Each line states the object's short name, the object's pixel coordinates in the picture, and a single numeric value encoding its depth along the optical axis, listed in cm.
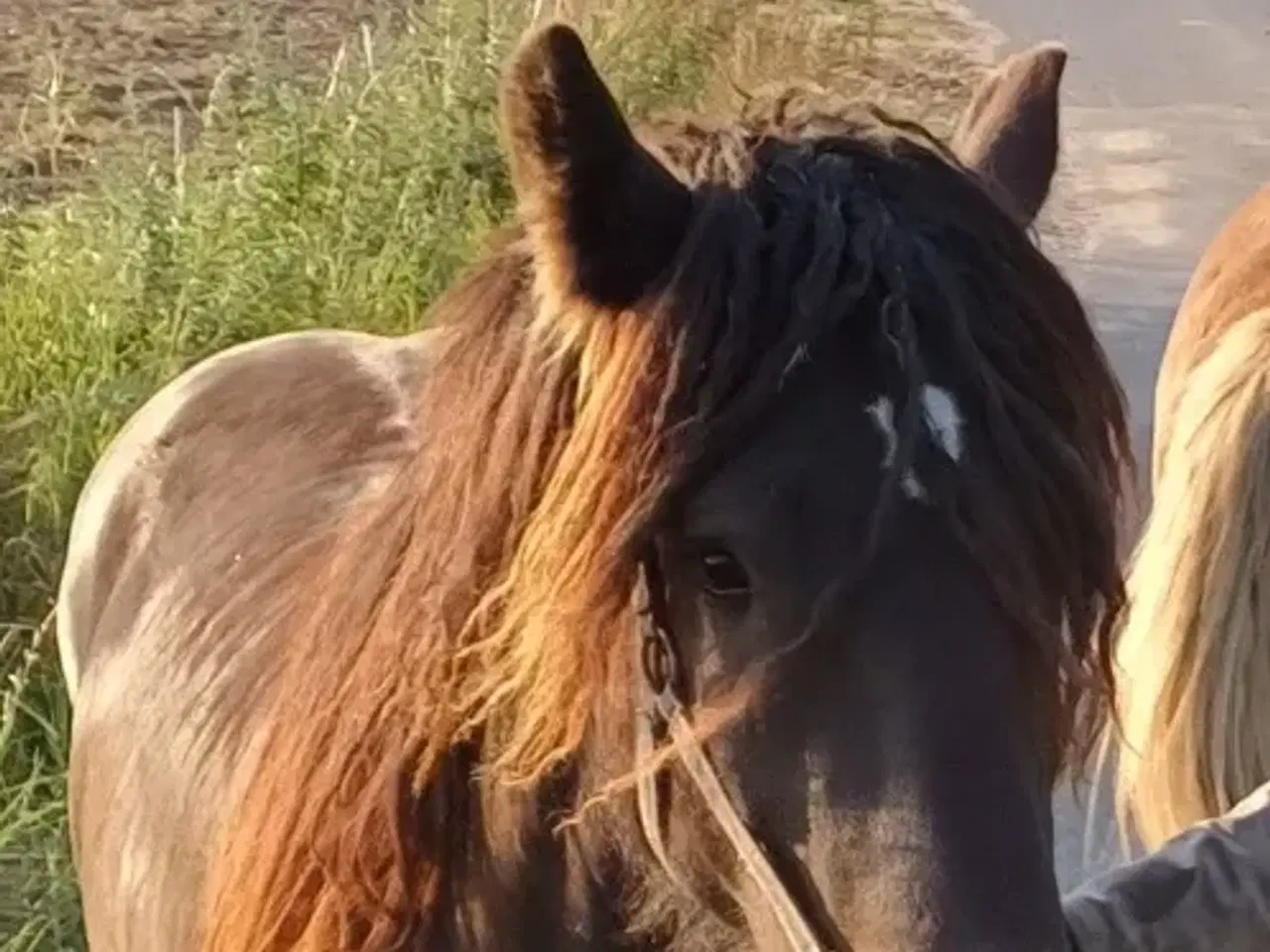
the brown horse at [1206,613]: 348
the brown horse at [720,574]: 242
